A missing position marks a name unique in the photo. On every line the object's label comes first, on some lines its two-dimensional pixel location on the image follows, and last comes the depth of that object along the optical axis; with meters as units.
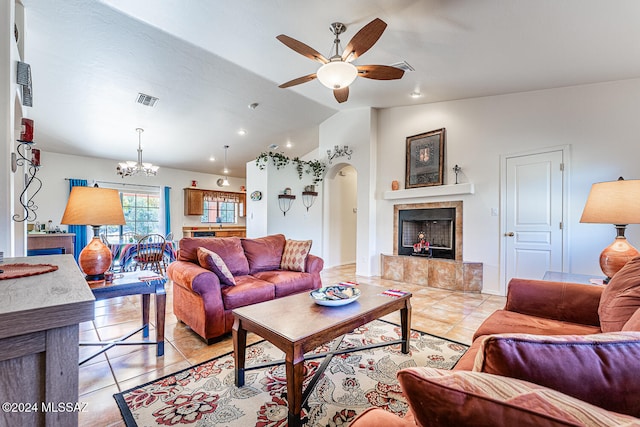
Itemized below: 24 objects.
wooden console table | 0.70
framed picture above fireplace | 4.88
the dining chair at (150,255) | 4.66
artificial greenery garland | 5.53
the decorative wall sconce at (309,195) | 6.12
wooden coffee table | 1.46
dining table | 4.82
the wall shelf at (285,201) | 5.70
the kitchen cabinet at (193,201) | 7.98
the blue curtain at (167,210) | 7.58
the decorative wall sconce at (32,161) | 2.13
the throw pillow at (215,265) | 2.67
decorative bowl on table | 1.99
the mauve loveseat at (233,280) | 2.51
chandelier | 5.71
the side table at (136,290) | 2.08
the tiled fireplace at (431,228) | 4.76
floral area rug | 1.60
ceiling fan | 2.34
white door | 3.85
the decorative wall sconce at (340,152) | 5.93
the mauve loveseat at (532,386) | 0.48
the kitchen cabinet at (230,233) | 8.33
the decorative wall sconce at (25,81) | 2.26
